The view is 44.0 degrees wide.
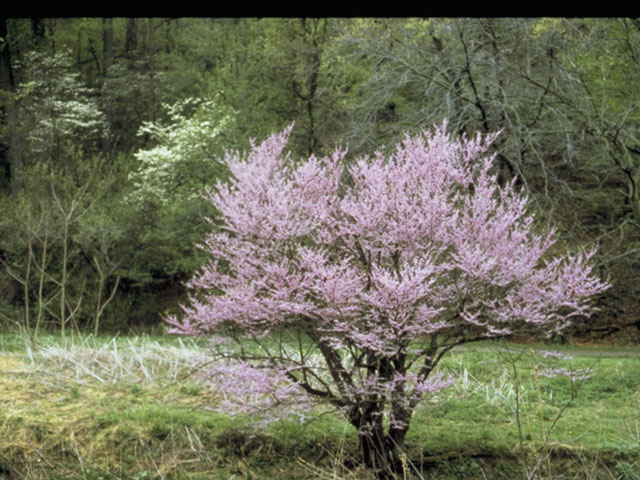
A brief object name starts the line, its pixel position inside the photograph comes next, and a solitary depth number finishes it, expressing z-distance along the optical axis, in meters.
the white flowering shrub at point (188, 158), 17.28
